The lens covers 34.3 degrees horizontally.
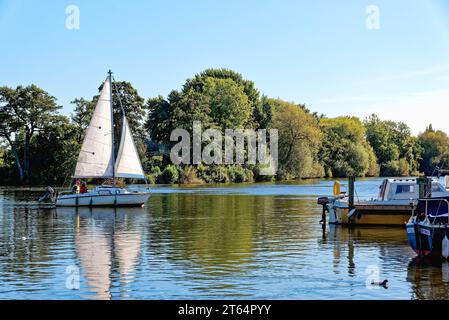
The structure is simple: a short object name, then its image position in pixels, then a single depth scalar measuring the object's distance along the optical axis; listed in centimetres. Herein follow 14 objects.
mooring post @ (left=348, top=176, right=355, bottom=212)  3843
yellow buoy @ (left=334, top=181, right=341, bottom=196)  4262
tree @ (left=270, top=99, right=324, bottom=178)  12100
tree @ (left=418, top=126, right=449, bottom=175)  15975
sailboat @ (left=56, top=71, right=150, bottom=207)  5734
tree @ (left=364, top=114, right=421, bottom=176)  15225
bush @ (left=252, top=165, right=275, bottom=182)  11738
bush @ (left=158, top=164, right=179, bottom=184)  10612
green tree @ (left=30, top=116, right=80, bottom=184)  10488
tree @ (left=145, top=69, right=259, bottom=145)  11275
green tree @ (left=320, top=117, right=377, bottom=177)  13550
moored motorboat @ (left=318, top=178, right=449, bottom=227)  3791
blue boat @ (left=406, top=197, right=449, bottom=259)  2583
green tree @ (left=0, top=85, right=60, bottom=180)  10612
